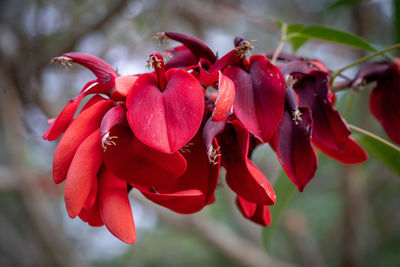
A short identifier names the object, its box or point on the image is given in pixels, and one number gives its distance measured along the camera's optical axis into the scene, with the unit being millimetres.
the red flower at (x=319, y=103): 614
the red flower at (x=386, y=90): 661
